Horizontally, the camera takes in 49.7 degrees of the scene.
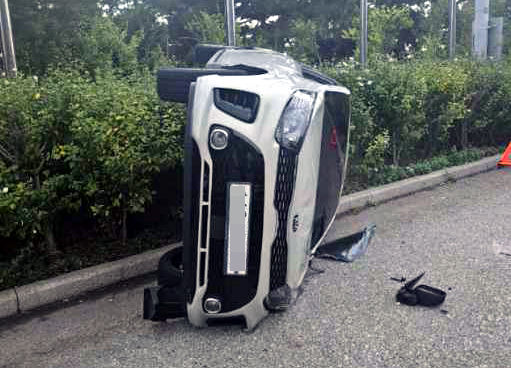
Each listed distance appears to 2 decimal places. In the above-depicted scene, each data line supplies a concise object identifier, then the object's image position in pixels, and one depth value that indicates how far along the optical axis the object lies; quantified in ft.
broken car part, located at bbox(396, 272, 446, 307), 11.39
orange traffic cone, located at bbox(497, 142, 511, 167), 23.04
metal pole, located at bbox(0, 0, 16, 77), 16.37
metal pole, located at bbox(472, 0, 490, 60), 33.32
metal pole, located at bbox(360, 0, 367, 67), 27.40
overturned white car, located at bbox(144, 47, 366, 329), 9.45
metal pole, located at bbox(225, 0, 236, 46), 21.94
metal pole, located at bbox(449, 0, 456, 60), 36.06
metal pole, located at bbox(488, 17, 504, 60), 34.30
